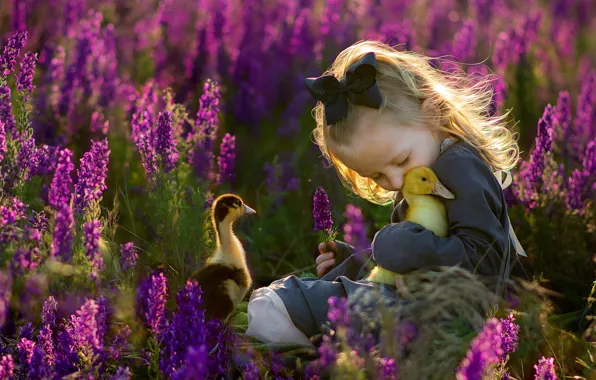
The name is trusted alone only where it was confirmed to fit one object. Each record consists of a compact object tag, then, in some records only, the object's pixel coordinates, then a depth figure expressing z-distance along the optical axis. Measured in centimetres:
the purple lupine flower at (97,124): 930
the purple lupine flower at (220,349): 514
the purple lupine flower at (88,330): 460
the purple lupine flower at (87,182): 601
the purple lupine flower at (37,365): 460
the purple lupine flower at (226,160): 805
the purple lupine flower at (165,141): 682
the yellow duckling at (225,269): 607
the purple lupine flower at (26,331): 533
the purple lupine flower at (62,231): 527
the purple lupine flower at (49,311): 517
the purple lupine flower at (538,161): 782
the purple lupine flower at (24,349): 499
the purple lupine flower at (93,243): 523
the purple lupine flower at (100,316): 503
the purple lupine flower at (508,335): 508
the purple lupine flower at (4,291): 499
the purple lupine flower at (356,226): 486
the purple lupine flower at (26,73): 687
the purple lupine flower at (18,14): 996
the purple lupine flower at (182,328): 481
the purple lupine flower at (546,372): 445
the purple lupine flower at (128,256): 604
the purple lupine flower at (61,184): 565
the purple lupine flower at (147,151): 705
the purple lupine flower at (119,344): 546
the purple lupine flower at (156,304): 490
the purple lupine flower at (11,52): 660
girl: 598
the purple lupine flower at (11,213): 554
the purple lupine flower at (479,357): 368
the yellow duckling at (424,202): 603
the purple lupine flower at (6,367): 469
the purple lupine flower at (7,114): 662
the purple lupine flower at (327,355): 433
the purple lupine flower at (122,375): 459
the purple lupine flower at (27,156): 637
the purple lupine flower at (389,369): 442
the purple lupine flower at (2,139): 604
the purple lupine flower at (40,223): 613
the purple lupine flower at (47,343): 509
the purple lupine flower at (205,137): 797
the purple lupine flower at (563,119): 903
